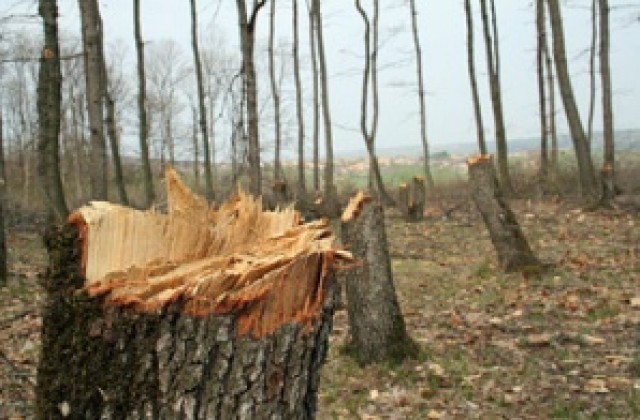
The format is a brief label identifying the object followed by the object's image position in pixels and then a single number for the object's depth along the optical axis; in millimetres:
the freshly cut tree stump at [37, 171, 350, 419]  1679
